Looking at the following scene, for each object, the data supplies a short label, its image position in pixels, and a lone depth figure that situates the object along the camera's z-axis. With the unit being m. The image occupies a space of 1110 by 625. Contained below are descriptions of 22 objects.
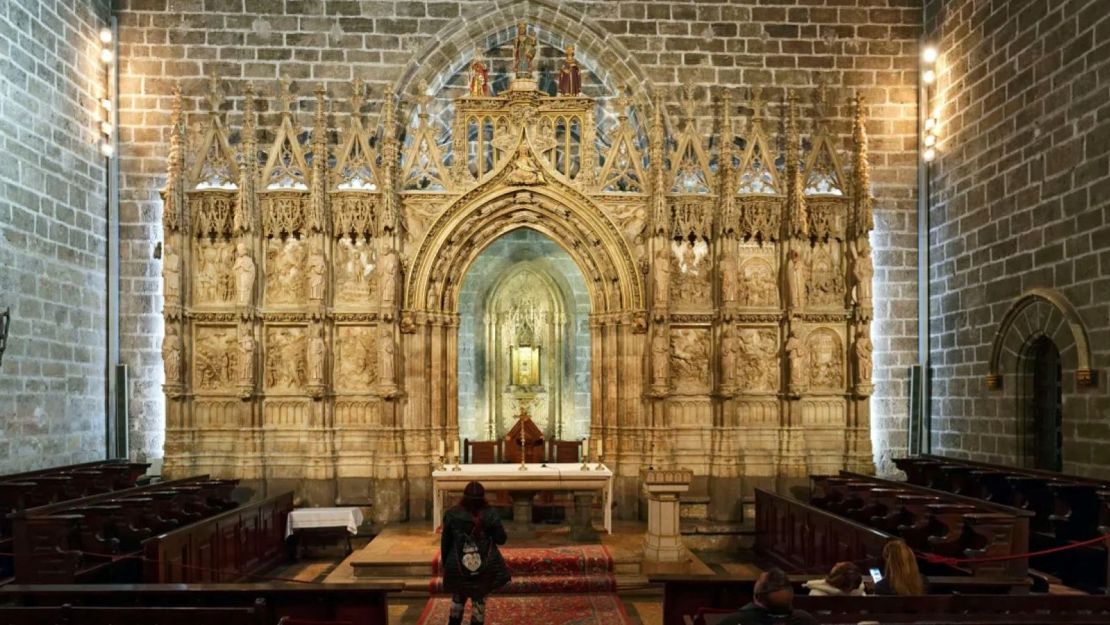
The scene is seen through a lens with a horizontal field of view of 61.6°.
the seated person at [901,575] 6.01
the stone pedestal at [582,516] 12.35
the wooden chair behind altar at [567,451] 15.20
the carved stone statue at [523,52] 14.80
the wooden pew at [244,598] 6.46
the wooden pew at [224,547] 8.94
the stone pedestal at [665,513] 11.12
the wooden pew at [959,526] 8.52
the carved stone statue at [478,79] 15.00
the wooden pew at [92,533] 8.26
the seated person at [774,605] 4.55
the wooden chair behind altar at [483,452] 15.28
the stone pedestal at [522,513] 12.95
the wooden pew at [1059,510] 9.83
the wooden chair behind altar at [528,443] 15.14
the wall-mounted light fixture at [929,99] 15.77
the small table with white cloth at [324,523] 12.88
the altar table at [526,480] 12.17
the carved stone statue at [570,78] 14.95
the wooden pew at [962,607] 5.64
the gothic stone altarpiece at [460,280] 14.33
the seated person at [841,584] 6.00
